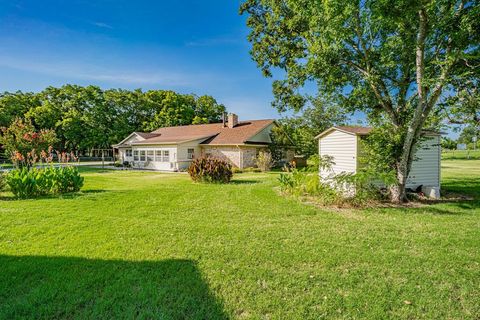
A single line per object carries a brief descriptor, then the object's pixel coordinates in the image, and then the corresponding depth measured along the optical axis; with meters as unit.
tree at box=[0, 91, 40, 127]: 36.28
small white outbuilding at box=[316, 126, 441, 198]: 9.52
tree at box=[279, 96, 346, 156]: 22.82
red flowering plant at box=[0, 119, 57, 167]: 13.52
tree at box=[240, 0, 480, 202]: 6.62
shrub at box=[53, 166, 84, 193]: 9.29
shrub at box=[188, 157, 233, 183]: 13.02
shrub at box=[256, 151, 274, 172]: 19.84
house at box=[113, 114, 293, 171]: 21.31
